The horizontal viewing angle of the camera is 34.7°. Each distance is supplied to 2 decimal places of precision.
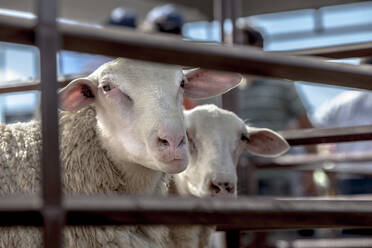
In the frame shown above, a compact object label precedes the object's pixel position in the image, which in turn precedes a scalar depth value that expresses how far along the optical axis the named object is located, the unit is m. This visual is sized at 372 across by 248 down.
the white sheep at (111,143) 2.00
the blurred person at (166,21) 4.21
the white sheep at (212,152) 2.64
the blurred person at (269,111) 4.31
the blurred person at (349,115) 4.99
